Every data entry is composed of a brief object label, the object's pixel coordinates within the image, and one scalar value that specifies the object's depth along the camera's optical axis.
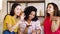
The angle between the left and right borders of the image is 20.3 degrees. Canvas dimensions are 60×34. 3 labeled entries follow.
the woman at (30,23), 2.55
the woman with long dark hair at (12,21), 2.42
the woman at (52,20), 2.27
